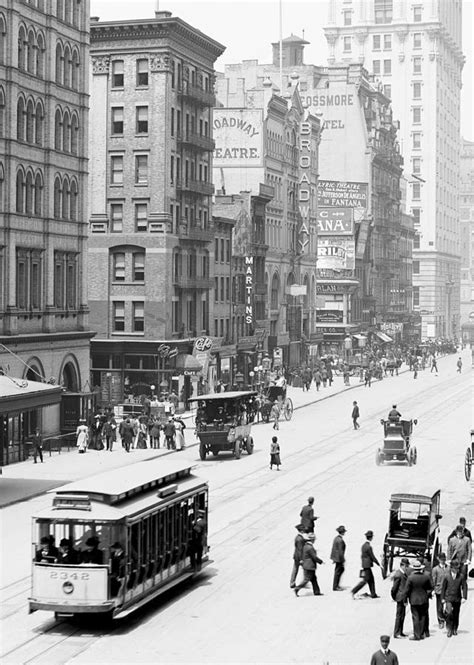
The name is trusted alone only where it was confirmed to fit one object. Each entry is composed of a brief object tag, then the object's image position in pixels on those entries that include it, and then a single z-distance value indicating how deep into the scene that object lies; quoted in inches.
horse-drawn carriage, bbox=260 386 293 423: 2896.2
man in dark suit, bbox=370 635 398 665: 794.2
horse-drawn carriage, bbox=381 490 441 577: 1248.2
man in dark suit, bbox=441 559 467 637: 1017.5
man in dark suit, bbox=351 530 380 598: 1125.7
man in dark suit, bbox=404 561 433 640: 1006.4
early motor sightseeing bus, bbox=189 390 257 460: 2153.1
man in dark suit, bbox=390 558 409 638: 1010.7
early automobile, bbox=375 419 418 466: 2098.9
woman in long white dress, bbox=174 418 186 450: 2310.5
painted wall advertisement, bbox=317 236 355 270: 5275.6
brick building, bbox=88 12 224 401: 3284.9
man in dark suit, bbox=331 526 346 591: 1163.3
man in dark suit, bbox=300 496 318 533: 1273.4
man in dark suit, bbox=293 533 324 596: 1144.8
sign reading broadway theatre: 4306.1
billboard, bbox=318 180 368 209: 5310.0
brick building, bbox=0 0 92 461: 2316.7
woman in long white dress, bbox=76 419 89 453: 2252.7
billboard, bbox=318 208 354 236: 5255.9
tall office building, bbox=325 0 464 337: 7844.5
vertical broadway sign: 4784.7
